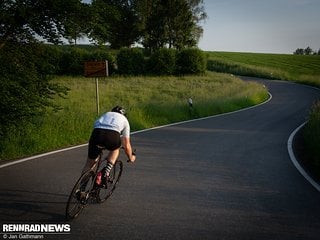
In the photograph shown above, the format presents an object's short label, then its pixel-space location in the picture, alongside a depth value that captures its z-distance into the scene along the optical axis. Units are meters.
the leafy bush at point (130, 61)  47.28
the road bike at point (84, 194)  5.70
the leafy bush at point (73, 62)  46.09
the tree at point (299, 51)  195.38
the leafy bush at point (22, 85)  9.99
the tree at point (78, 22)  10.76
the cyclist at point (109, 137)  6.05
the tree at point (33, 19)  10.16
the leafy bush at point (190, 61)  49.12
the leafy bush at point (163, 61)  47.22
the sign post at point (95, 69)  15.38
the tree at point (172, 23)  59.31
